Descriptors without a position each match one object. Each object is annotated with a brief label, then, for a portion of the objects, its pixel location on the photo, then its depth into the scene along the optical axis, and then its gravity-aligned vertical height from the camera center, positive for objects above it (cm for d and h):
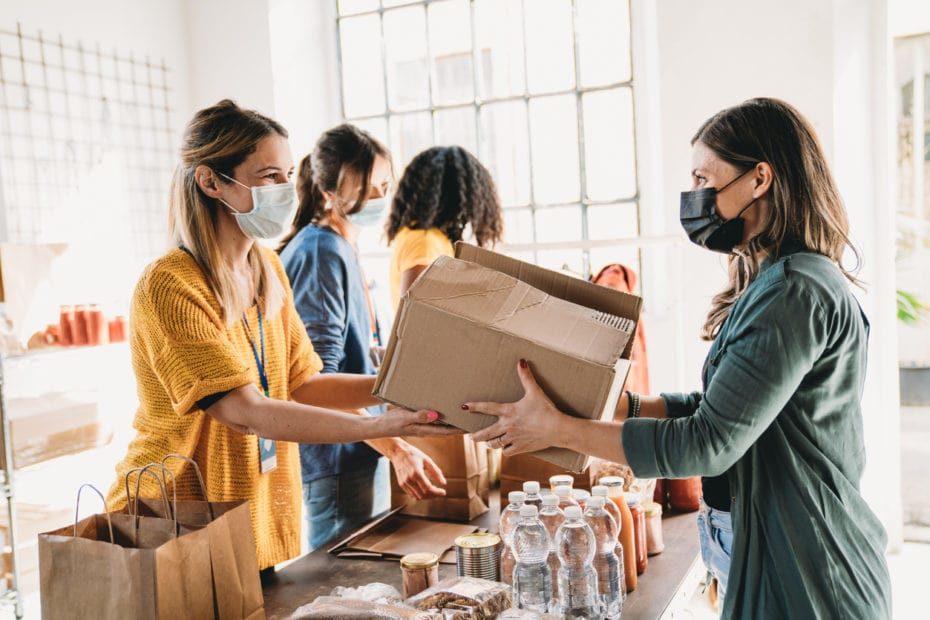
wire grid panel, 329 +50
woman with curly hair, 281 +13
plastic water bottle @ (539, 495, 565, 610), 145 -53
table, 152 -68
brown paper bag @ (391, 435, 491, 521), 196 -58
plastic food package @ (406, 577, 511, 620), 132 -60
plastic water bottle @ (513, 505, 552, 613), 142 -58
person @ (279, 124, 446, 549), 221 -15
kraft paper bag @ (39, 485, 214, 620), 118 -48
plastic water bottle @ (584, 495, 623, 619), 145 -58
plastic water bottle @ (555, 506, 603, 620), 140 -58
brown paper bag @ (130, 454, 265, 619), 129 -48
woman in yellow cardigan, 155 -19
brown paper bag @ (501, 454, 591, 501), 188 -55
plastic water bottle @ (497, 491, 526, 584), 151 -54
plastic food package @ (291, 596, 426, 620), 126 -57
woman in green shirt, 125 -30
